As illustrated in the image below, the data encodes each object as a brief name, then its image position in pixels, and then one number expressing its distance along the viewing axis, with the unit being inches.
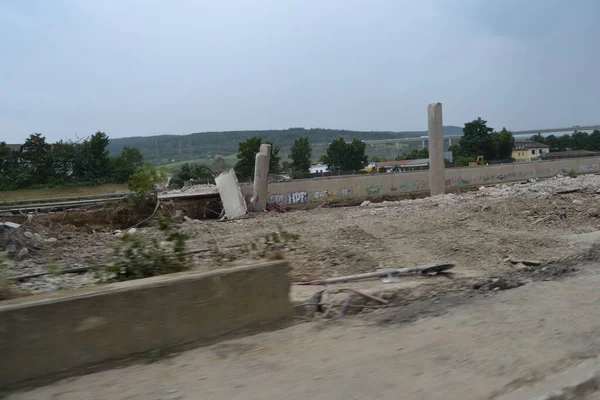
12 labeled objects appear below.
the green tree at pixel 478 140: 2613.2
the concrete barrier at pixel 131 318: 167.0
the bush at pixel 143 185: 1029.8
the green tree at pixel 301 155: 2603.3
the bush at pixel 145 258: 236.4
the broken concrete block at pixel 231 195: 996.6
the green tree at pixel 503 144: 2635.3
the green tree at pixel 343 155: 2728.8
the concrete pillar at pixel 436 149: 1167.6
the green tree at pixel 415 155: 3593.5
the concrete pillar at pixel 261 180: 1036.5
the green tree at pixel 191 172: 1871.8
